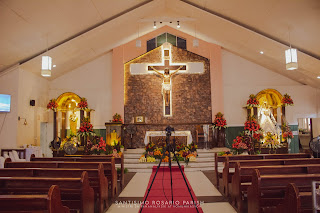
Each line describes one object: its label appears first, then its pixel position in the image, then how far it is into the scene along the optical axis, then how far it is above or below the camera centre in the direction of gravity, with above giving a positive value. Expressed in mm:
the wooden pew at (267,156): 5637 -692
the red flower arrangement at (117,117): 11467 +383
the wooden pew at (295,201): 2467 -751
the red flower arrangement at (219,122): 11656 +97
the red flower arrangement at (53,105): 11219 +941
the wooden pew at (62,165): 4820 -694
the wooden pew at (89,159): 5781 -704
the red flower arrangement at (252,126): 7266 -47
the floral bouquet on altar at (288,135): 8117 -342
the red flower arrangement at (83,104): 11462 +980
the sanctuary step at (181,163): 8461 -1245
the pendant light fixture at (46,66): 7953 +1835
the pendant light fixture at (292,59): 7191 +1748
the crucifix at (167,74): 11868 +2309
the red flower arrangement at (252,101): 11664 +1013
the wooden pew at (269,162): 4837 -698
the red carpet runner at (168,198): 4180 -1320
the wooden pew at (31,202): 2392 -677
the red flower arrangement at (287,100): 11394 +1010
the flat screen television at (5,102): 8883 +865
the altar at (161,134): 11236 -356
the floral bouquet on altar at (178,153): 8777 -927
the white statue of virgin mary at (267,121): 9969 +112
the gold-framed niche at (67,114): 12315 +610
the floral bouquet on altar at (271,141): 7434 -479
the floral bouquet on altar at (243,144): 6605 -490
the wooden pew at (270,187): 3273 -793
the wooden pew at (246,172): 3906 -750
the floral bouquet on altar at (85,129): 9484 -80
